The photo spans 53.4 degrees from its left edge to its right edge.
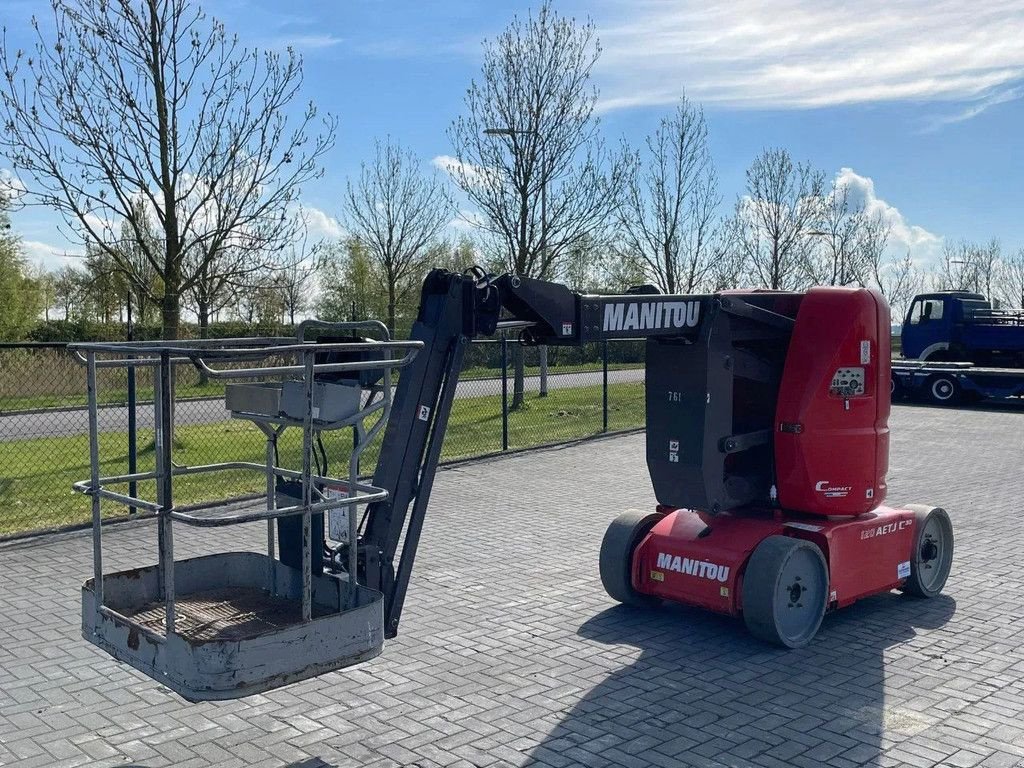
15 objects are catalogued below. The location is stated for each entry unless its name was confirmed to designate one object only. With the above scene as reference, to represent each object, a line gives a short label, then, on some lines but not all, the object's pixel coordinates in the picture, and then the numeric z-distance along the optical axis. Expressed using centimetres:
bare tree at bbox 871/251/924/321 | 4347
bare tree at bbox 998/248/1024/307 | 4632
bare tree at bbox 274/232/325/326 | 1828
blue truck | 2494
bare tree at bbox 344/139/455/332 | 3160
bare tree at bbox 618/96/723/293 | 2764
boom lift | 490
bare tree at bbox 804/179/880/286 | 3350
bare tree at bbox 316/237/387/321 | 3644
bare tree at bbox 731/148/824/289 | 3148
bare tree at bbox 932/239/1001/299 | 4588
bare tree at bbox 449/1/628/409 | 2117
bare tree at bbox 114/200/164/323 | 1549
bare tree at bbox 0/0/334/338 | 1441
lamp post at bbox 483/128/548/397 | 2053
